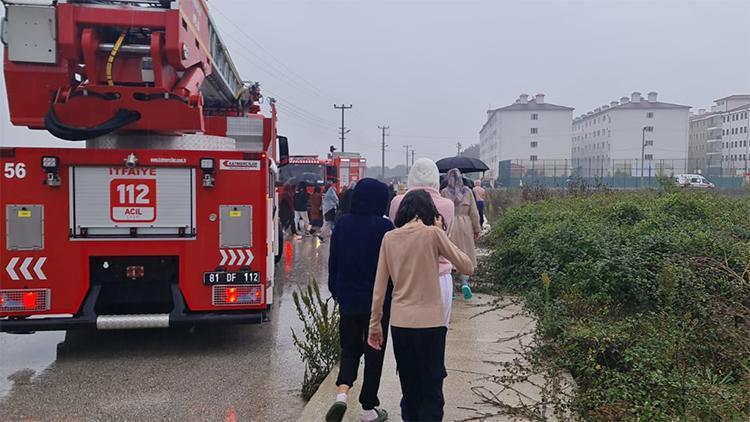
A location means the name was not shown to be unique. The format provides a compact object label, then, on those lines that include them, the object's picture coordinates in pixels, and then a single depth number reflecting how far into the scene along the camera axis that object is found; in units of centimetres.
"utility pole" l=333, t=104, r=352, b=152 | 7688
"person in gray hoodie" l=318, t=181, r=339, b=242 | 1862
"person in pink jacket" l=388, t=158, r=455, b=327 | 582
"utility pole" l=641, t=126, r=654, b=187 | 7888
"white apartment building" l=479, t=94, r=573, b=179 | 8550
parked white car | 4041
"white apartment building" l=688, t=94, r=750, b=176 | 8656
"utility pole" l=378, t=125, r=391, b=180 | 9205
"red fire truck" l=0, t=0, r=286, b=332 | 645
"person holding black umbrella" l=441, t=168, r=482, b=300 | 842
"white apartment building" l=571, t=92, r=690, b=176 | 8350
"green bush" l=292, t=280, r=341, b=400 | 593
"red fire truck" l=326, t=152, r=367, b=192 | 2831
